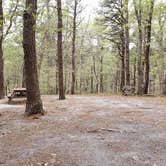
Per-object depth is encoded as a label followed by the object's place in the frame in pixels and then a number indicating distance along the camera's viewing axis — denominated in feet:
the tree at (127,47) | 58.70
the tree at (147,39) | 58.13
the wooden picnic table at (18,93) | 42.02
